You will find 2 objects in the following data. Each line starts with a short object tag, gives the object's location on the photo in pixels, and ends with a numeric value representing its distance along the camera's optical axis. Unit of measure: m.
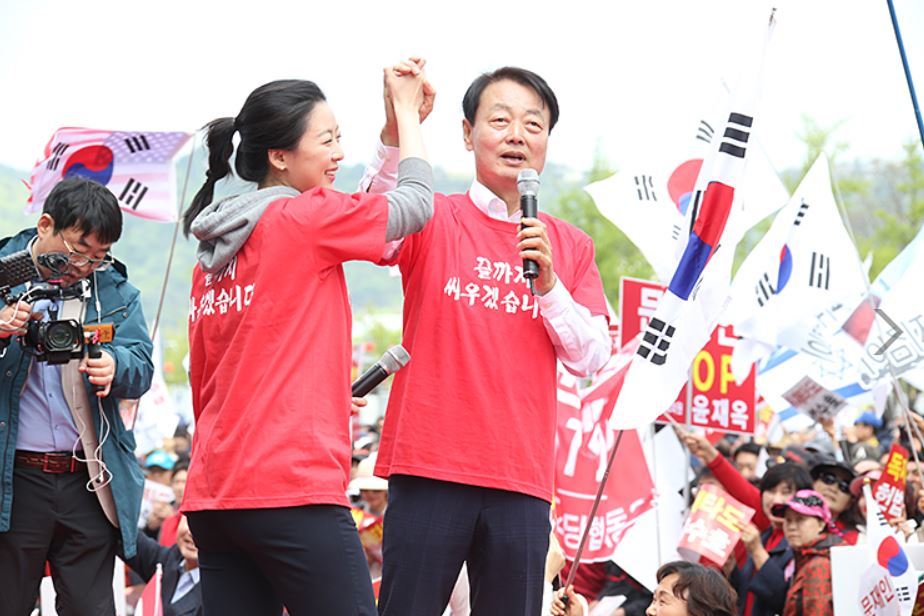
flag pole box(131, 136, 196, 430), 6.14
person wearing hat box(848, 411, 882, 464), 11.14
